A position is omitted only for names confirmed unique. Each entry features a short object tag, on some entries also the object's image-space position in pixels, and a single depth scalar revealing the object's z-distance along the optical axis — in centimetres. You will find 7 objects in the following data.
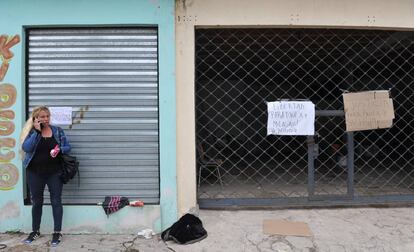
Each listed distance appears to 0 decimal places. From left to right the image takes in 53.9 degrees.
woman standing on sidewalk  464
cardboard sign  554
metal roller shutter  518
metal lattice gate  592
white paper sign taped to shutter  516
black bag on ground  473
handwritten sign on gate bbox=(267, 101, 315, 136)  547
